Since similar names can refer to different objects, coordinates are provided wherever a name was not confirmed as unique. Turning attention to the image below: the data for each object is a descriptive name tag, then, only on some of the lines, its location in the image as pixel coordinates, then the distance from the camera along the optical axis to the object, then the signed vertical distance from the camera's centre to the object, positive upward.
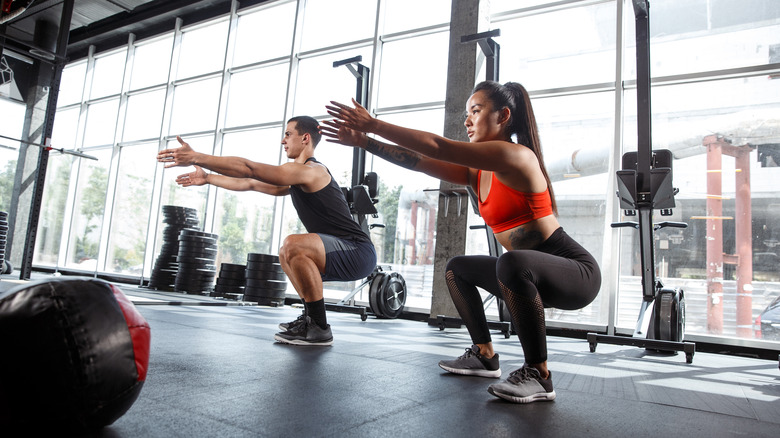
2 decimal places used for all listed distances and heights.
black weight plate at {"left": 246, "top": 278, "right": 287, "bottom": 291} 6.19 -0.18
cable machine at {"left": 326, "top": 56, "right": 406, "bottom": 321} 5.12 +0.04
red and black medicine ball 0.91 -0.19
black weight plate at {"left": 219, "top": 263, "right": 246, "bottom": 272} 6.74 +0.00
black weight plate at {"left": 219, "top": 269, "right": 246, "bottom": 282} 6.73 -0.12
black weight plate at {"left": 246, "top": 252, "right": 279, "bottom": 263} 6.13 +0.13
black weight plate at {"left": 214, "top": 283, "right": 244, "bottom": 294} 6.70 -0.29
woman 1.63 +0.24
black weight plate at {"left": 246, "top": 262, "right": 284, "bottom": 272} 6.14 +0.03
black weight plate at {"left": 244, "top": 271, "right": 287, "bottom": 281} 6.18 -0.07
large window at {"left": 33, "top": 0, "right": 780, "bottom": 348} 4.68 +1.98
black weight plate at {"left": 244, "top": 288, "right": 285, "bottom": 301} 6.18 -0.30
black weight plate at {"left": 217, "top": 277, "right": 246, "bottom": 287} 6.72 -0.20
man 2.66 +0.24
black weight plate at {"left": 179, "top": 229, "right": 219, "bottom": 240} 6.95 +0.42
